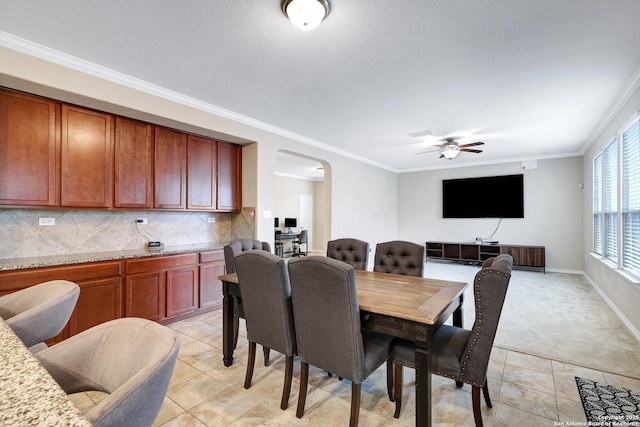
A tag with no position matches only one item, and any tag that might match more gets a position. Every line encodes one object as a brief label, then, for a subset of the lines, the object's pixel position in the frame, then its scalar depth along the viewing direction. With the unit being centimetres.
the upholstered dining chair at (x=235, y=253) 254
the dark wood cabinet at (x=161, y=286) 313
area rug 182
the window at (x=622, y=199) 321
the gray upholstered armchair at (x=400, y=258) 279
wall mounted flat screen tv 699
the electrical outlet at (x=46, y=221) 298
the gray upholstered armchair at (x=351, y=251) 302
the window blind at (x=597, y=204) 487
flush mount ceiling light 186
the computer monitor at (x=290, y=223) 927
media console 648
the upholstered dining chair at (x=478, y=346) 156
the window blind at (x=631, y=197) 317
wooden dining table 155
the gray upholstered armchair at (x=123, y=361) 74
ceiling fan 505
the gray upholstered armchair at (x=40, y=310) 129
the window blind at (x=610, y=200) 396
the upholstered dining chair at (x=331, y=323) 160
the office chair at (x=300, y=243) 878
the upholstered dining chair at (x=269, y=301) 188
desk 817
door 1009
